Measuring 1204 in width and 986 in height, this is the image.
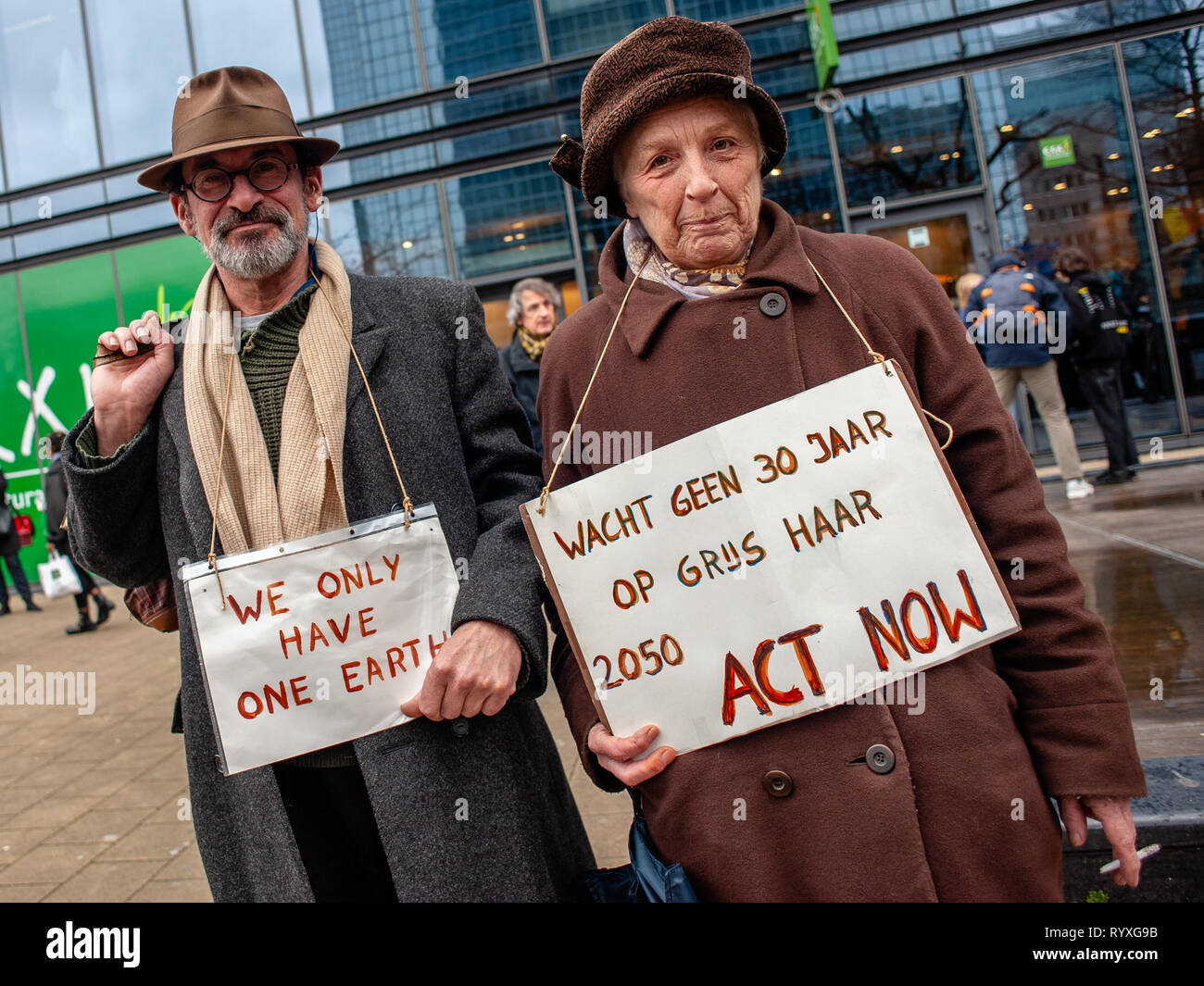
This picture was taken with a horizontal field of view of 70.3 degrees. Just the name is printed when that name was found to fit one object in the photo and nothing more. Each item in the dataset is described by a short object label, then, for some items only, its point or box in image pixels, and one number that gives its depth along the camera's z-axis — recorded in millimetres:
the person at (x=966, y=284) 7645
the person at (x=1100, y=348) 7402
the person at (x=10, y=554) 9742
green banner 10352
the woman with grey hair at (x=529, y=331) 5211
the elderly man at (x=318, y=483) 1585
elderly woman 1296
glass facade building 8352
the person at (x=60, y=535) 8492
